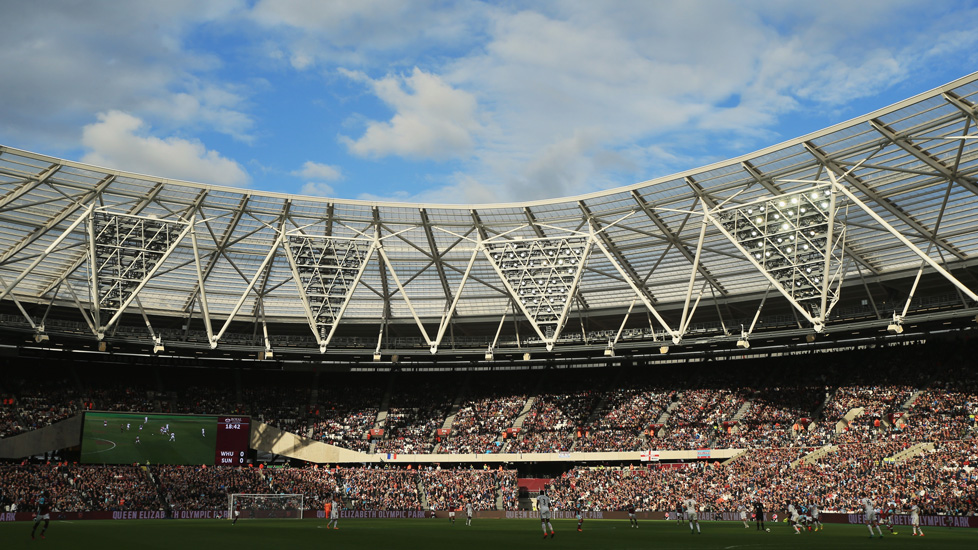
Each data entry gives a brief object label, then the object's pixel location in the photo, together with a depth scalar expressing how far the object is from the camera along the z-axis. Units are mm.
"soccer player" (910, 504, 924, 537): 33688
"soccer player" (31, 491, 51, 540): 26766
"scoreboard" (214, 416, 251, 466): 61812
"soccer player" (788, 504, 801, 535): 33397
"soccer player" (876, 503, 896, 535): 40188
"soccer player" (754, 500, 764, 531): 35906
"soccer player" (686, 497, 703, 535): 33531
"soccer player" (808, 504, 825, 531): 36000
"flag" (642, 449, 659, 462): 60453
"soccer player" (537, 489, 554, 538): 28906
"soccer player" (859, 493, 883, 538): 30531
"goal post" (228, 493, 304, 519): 54062
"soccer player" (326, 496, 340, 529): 38812
